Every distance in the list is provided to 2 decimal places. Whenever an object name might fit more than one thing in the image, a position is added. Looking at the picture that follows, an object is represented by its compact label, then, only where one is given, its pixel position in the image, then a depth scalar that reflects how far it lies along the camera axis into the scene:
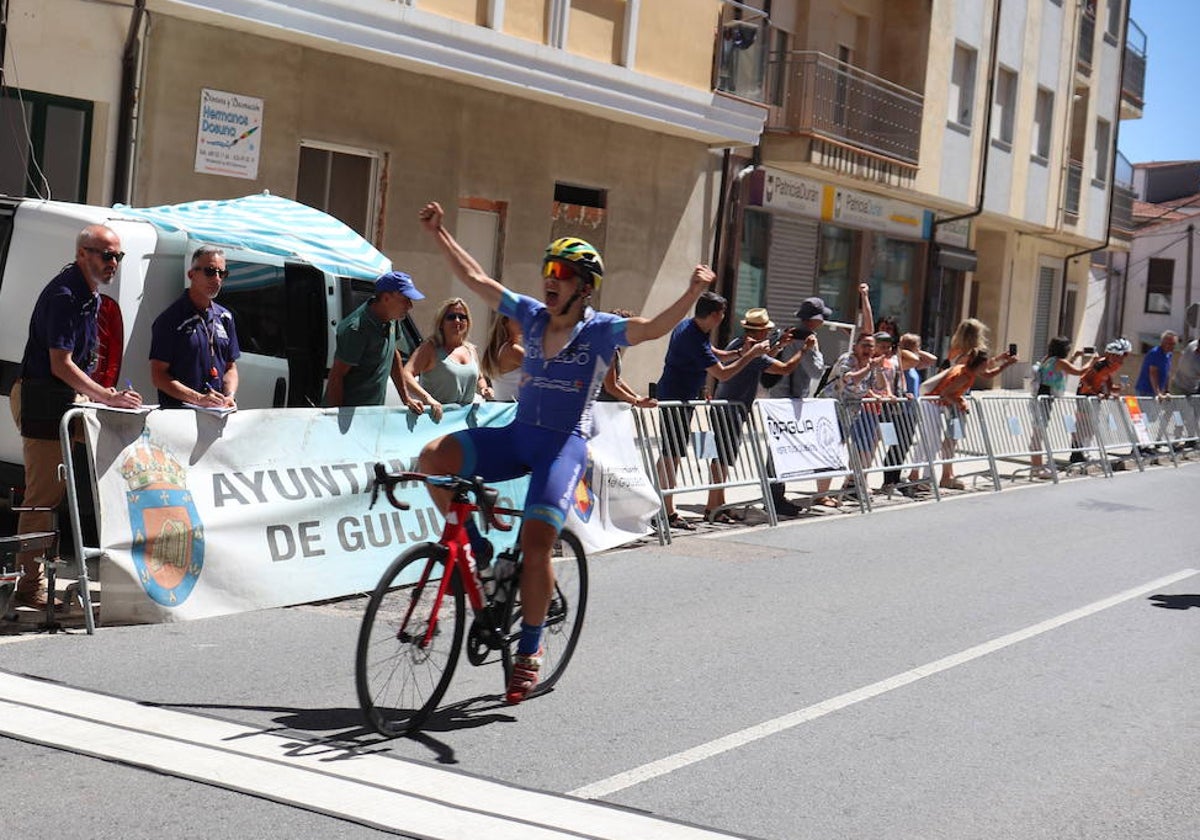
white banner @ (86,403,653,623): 7.74
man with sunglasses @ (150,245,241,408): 8.64
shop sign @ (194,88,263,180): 15.73
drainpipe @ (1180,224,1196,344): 64.00
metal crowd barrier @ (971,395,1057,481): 18.47
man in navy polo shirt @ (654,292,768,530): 12.46
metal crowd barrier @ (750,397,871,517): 13.74
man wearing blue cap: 9.55
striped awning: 10.13
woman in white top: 11.37
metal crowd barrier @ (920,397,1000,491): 17.06
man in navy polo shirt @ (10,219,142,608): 7.81
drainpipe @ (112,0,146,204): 14.91
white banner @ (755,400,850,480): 13.89
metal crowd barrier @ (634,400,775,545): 12.09
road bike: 6.00
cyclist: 6.50
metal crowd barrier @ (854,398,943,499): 15.69
